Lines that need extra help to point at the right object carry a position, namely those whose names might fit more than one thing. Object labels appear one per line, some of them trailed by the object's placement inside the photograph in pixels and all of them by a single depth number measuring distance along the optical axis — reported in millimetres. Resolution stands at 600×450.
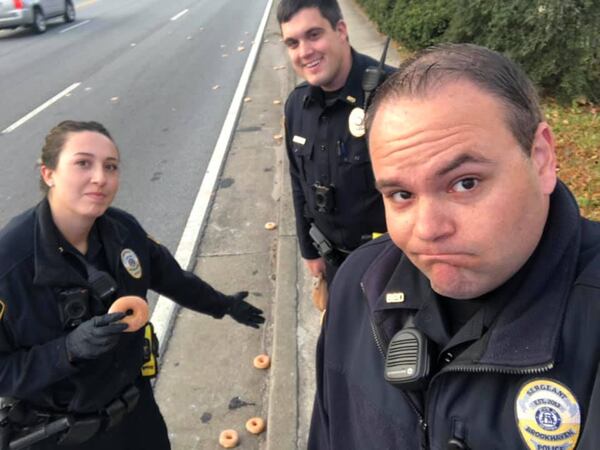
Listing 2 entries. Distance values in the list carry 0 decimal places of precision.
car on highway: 15484
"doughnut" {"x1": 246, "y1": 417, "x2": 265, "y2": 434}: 3043
